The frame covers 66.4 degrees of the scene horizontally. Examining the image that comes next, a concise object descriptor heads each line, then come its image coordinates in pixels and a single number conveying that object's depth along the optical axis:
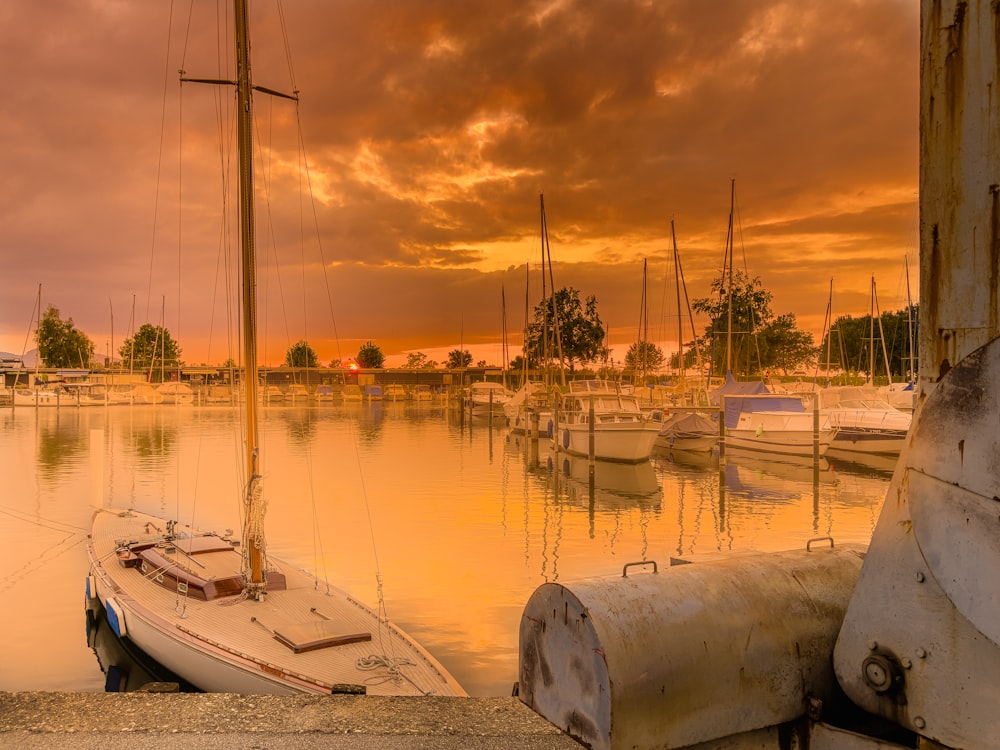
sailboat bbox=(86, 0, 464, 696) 8.14
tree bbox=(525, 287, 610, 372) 94.94
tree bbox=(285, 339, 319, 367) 173.26
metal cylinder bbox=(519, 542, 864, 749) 2.55
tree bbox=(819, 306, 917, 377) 97.94
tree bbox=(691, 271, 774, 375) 66.56
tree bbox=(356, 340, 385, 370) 189.62
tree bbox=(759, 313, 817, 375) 72.06
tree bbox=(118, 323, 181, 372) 145.12
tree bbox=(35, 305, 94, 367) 128.88
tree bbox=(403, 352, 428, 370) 163.10
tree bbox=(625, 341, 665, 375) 97.19
